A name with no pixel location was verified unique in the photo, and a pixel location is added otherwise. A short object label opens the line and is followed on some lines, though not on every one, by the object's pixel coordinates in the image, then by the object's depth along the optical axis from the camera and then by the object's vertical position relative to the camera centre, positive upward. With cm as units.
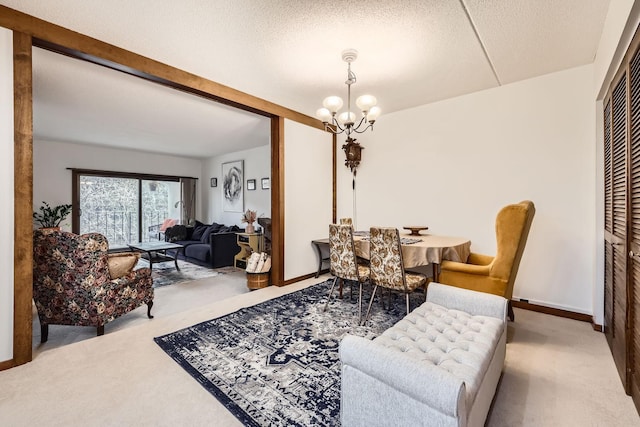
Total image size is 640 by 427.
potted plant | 564 -10
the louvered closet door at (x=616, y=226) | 192 -12
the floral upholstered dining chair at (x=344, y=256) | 304 -50
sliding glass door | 665 +11
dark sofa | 546 -69
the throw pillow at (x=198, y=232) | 663 -51
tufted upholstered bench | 111 -73
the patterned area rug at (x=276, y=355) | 167 -114
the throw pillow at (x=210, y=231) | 622 -46
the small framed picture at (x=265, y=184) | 643 +60
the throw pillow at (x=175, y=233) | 653 -54
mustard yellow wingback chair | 239 -42
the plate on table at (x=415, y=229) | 358 -24
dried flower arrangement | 506 -14
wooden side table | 486 -61
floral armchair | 239 -61
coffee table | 482 -65
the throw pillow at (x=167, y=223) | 732 -34
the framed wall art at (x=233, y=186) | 706 +62
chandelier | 271 +102
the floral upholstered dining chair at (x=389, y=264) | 271 -52
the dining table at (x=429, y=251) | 281 -41
